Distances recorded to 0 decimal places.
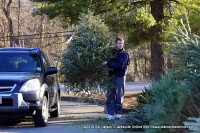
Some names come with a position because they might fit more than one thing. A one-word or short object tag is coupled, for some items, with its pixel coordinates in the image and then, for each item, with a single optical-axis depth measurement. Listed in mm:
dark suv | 14053
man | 14945
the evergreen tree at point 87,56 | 14572
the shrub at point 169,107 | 9684
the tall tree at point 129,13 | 20068
